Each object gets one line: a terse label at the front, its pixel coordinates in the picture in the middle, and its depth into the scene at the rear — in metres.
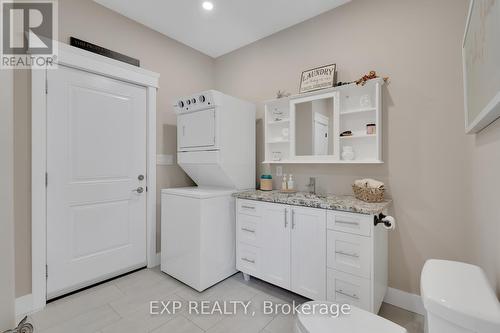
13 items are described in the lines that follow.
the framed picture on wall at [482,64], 0.77
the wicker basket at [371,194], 1.88
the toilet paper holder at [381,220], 1.68
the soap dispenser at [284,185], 2.58
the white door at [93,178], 2.10
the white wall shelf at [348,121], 2.06
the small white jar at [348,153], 2.18
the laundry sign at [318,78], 2.29
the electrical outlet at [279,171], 2.79
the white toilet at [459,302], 0.72
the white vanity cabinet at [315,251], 1.66
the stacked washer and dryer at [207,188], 2.26
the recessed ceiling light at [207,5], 2.33
